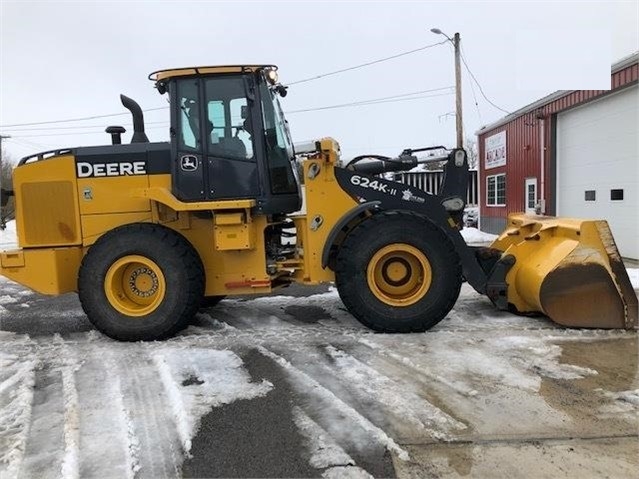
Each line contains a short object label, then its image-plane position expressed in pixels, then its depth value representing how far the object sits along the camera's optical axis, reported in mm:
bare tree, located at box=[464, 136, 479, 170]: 52750
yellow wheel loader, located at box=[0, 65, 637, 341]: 5730
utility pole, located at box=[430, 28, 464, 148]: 20969
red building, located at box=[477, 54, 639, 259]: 11531
